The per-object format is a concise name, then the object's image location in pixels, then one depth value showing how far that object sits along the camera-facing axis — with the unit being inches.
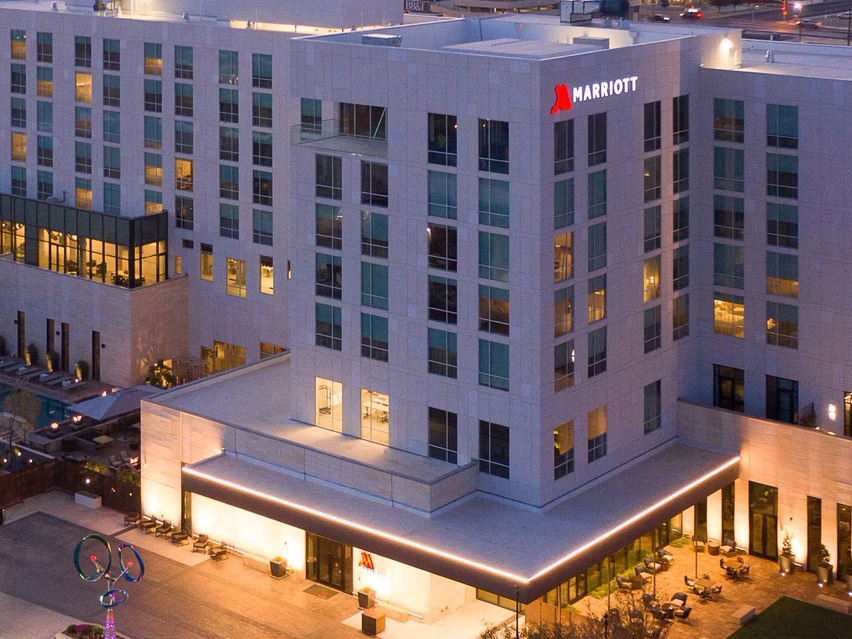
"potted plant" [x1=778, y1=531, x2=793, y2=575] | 3112.7
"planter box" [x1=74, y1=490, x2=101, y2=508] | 3412.9
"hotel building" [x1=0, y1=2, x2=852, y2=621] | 2878.9
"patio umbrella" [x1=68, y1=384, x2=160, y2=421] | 3767.2
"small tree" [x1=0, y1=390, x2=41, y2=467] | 3619.6
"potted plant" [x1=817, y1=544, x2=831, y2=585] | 3065.9
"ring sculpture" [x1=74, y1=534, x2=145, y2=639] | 2556.6
